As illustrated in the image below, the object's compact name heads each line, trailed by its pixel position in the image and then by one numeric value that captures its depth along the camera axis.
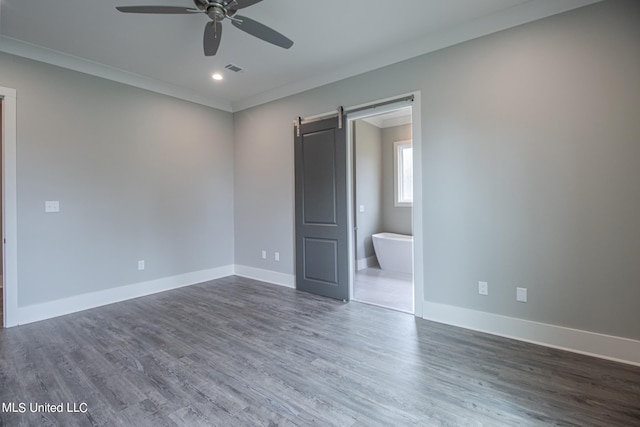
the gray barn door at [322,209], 3.73
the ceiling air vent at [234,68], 3.59
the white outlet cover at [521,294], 2.60
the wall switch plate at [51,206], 3.23
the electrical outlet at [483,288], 2.78
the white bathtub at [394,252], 5.09
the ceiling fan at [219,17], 2.06
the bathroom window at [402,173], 6.00
